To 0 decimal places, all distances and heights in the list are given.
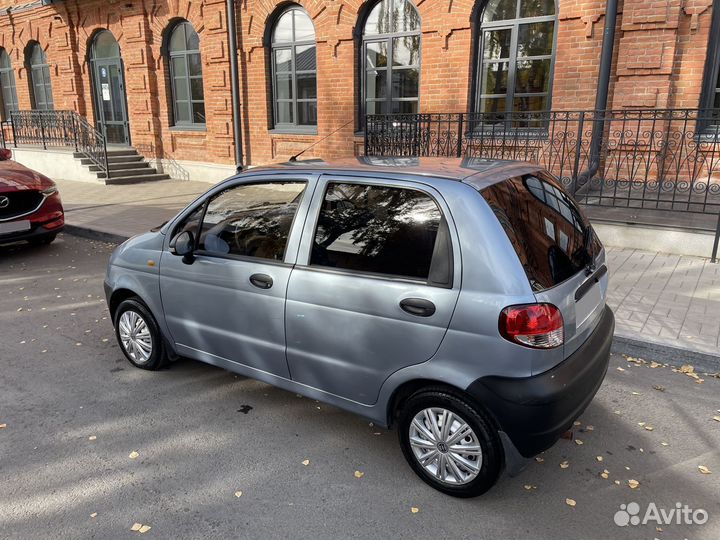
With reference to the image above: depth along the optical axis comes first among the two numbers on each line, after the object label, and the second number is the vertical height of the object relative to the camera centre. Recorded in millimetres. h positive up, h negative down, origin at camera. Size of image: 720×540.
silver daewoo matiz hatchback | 2633 -955
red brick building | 8602 +1052
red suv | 7602 -1269
